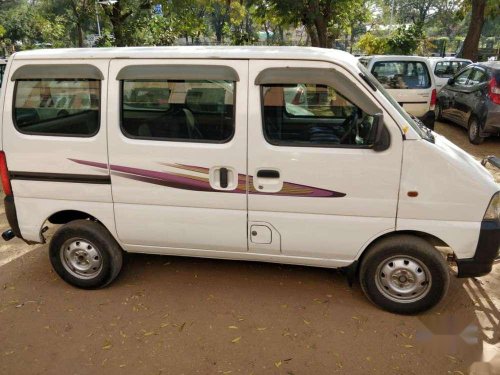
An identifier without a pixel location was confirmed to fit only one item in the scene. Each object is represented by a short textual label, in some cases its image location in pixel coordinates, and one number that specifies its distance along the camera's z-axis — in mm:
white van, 3162
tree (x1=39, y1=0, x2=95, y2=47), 24169
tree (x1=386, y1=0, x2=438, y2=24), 56469
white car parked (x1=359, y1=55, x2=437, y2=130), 9453
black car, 8383
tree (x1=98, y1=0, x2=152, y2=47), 12336
